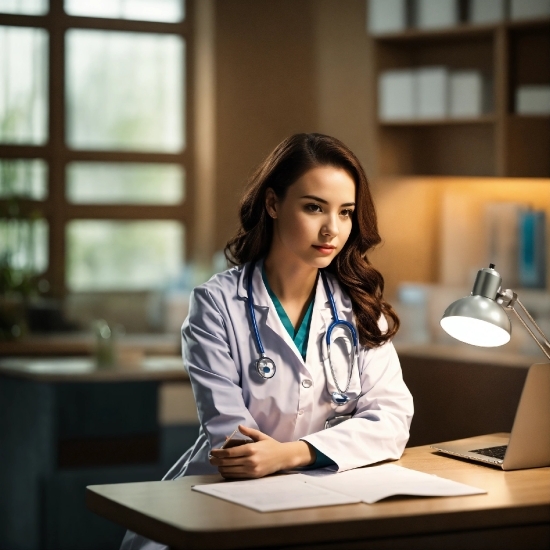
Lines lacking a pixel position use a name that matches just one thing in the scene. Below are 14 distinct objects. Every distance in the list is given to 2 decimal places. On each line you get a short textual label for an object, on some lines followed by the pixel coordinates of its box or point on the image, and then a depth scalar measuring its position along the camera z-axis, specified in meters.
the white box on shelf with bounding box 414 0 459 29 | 4.76
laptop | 2.05
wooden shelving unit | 4.58
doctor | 2.14
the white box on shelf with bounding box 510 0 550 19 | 4.41
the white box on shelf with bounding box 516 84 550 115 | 4.50
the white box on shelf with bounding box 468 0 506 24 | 4.56
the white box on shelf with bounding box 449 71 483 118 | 4.75
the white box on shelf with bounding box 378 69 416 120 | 4.96
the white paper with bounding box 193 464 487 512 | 1.71
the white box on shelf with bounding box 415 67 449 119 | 4.83
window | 6.25
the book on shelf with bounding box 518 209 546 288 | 4.59
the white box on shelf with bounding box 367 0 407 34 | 4.96
